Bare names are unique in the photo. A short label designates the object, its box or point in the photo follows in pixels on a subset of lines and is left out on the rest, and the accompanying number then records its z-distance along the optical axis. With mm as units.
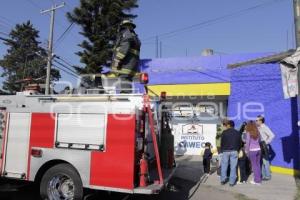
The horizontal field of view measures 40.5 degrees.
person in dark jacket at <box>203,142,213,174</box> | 11975
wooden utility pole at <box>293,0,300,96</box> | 9016
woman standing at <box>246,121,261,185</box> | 10617
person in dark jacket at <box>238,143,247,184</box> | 11008
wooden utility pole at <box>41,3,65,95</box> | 27175
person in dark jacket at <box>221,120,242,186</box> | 10242
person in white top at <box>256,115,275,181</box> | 11188
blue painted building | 13062
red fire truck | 7141
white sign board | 16891
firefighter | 8734
